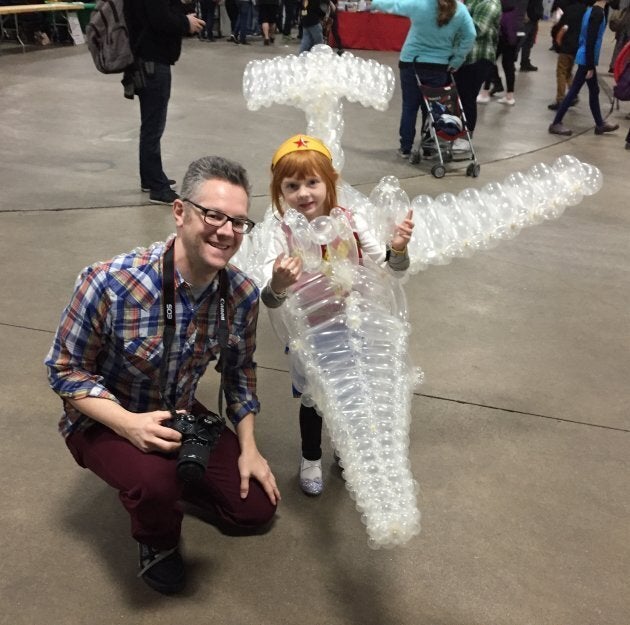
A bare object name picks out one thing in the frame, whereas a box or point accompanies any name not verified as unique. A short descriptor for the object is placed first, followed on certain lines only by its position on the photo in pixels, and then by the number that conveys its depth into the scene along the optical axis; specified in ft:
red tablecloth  38.17
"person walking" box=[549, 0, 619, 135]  20.63
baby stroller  17.22
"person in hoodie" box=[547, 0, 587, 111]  23.21
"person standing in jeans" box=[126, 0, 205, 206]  12.87
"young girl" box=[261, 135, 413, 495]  6.47
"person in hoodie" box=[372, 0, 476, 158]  16.58
